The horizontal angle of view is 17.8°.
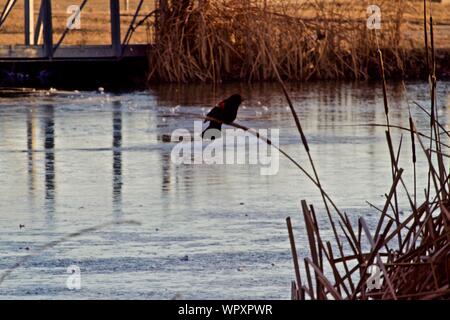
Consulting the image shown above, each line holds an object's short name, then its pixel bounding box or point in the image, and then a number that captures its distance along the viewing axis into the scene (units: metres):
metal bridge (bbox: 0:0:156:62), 22.22
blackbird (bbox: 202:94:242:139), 13.62
